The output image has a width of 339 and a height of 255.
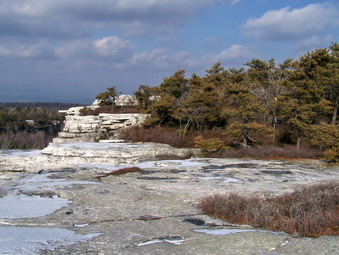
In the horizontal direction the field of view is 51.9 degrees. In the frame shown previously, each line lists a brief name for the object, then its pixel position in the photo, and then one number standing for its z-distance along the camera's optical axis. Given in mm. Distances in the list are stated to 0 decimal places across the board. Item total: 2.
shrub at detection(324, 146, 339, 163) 20281
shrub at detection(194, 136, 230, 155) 24047
